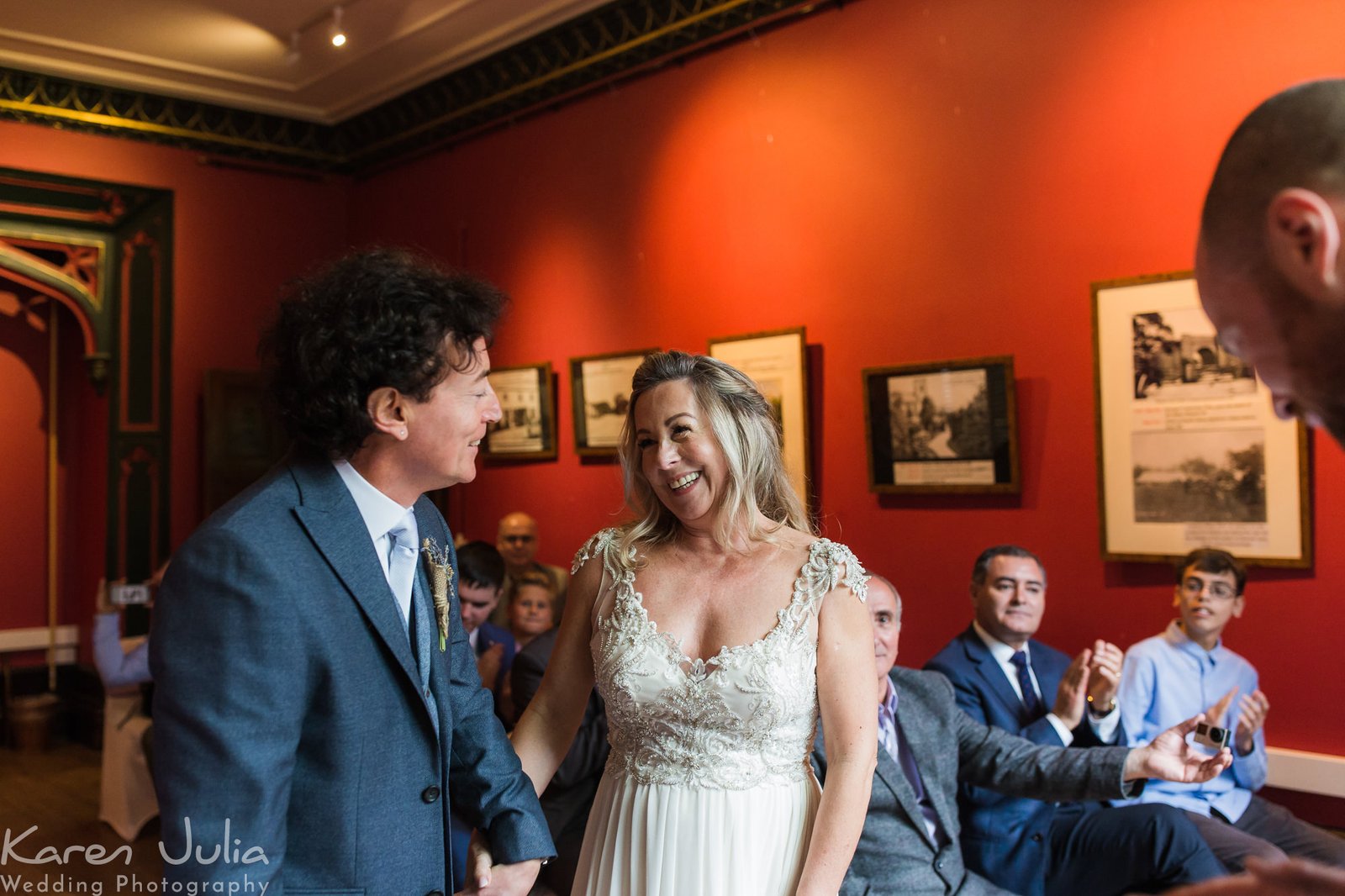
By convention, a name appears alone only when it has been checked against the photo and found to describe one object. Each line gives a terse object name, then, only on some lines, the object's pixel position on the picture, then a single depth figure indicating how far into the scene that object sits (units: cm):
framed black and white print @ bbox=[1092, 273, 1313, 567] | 388
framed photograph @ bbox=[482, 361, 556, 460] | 696
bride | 227
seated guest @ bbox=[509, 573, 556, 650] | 498
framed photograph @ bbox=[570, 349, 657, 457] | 641
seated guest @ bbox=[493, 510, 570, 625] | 646
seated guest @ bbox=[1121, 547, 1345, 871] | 375
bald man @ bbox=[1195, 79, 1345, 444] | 53
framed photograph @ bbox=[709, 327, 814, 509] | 535
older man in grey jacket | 292
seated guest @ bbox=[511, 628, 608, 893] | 350
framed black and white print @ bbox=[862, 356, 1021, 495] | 461
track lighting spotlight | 647
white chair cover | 586
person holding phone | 564
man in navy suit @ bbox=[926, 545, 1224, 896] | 343
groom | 156
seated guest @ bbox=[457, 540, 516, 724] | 457
